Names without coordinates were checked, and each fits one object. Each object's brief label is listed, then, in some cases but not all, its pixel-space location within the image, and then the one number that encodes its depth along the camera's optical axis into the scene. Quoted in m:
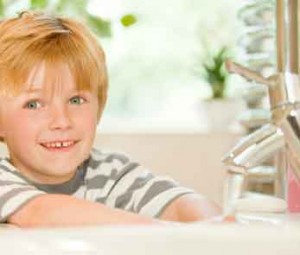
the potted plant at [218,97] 2.50
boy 1.27
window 2.70
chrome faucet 1.13
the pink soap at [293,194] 1.27
